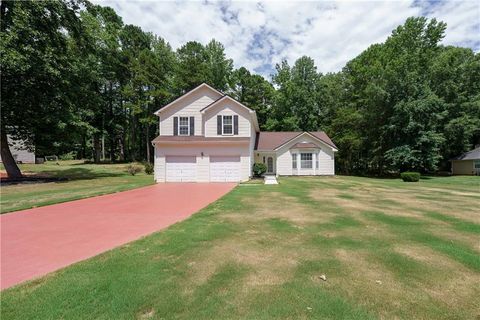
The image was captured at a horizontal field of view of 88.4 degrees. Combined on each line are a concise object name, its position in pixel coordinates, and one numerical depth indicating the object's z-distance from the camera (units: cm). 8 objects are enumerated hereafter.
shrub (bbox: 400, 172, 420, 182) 2148
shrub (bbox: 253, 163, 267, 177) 2234
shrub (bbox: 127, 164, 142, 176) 2522
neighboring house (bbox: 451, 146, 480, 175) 2781
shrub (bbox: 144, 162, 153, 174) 2578
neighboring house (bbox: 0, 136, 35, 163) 3375
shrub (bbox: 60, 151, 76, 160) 4766
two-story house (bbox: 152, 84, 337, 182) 1989
